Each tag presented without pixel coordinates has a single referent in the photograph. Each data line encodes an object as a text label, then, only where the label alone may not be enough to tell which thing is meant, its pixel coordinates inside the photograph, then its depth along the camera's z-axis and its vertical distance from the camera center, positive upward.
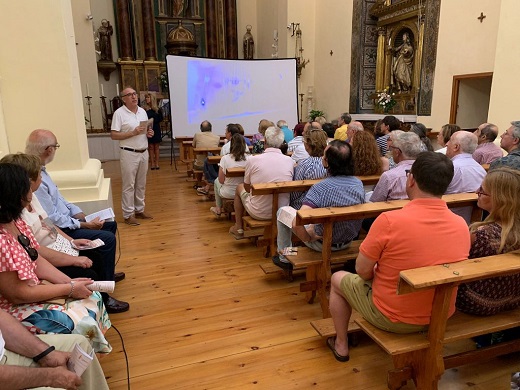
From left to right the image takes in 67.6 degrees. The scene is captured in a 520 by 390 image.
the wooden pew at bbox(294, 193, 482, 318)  2.12 -0.65
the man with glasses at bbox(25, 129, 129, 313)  2.40 -0.71
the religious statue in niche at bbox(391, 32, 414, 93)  7.77 +0.64
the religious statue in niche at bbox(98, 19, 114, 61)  10.77 +1.70
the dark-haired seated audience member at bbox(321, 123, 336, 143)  5.36 -0.41
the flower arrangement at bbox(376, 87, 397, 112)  8.11 -0.06
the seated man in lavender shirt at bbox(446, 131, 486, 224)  2.68 -0.51
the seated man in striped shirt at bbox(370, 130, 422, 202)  2.63 -0.46
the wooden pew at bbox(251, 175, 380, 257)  2.80 -0.64
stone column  2.84 +0.09
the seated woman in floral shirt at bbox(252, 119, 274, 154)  4.27 -0.46
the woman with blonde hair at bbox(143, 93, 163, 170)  7.89 -0.76
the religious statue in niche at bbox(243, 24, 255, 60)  12.35 +1.72
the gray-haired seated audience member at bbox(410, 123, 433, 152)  3.79 -0.34
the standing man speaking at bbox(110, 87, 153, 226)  3.98 -0.49
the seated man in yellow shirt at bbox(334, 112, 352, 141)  5.00 -0.43
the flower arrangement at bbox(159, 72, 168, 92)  10.91 +0.55
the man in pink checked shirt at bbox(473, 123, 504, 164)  3.64 -0.46
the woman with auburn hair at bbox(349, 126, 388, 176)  3.05 -0.45
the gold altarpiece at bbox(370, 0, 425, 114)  7.34 +0.98
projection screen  6.70 +0.15
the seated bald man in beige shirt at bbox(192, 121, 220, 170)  5.85 -0.61
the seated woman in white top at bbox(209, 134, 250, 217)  3.91 -0.62
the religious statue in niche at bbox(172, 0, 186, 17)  11.76 +2.77
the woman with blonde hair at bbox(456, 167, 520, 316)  1.64 -0.61
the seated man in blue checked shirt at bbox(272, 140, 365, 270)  2.28 -0.50
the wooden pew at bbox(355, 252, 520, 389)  1.43 -0.97
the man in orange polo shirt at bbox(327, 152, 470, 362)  1.55 -0.58
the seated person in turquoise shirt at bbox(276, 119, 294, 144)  5.71 -0.49
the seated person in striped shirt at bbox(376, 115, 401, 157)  4.19 -0.34
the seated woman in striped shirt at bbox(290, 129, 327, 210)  3.10 -0.49
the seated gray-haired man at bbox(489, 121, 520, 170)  2.48 -0.38
